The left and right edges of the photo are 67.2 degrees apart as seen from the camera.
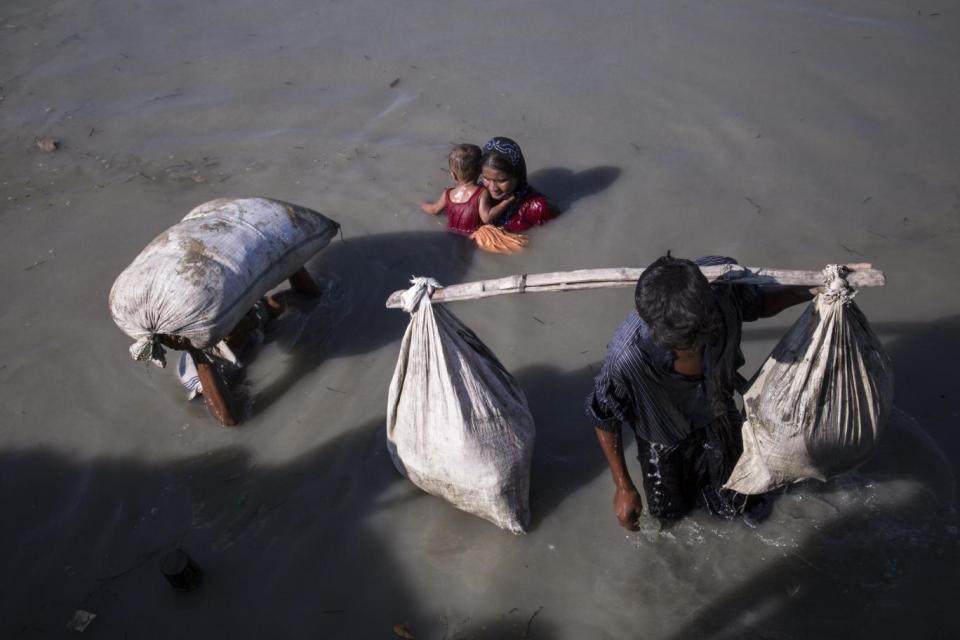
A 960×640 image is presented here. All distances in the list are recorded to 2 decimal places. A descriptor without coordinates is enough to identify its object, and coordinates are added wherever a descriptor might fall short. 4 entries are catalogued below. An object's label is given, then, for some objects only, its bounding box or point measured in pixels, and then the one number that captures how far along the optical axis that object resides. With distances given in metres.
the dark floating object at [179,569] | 2.96
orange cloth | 4.66
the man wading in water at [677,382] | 2.09
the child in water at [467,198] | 4.65
